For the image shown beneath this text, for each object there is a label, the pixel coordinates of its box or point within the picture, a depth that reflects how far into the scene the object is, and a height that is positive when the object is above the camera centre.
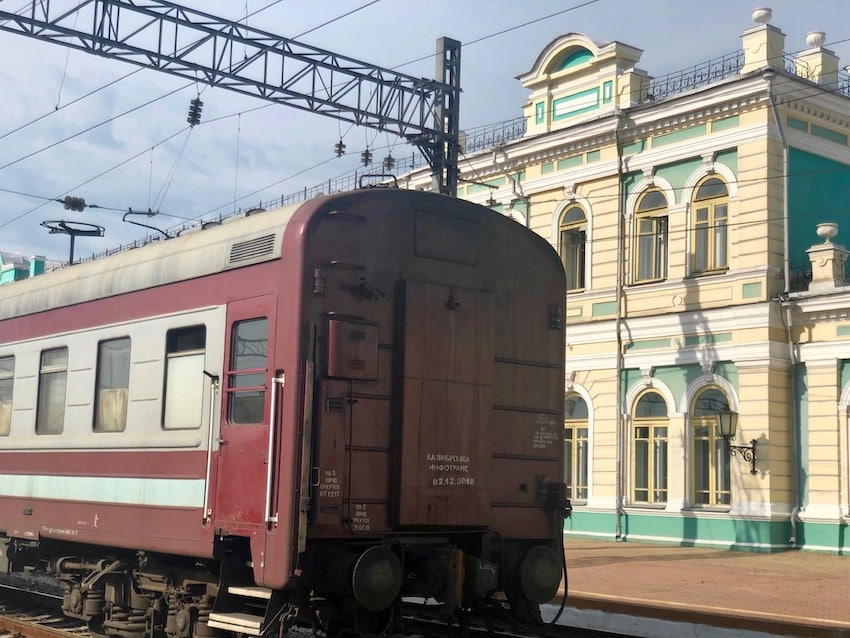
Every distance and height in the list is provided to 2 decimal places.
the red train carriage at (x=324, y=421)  8.12 +0.28
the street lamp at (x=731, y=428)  21.45 +0.79
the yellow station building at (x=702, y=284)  21.27 +3.73
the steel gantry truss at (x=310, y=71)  16.94 +6.22
